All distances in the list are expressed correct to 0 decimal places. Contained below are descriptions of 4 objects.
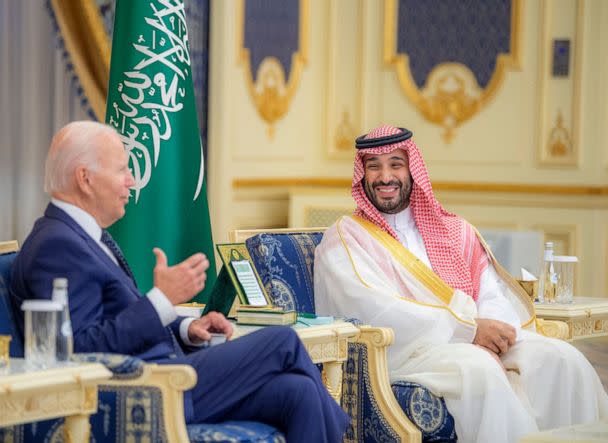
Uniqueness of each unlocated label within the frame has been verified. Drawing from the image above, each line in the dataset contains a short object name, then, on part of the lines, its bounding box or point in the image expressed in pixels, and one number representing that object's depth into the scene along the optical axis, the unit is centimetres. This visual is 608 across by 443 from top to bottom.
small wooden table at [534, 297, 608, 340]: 659
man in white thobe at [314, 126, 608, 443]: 570
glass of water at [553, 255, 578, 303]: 678
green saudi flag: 720
